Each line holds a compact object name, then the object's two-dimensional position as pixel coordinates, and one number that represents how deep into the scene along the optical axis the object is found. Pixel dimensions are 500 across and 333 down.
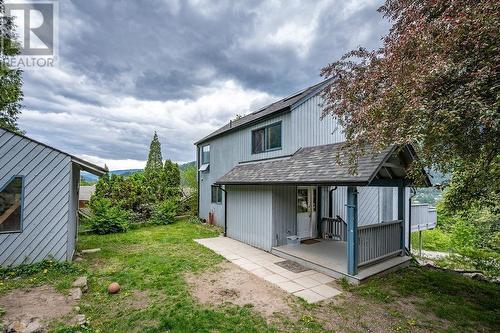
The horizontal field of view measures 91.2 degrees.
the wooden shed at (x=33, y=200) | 6.02
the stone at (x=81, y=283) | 5.21
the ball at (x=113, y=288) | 5.05
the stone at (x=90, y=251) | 8.14
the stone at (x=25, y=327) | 3.45
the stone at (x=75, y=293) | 4.71
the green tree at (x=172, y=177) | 17.41
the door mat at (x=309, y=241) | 9.08
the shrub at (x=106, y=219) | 11.39
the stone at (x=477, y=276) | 6.71
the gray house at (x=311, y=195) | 6.29
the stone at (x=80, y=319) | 3.81
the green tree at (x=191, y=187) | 17.28
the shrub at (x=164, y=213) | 14.38
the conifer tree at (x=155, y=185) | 16.13
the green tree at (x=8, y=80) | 9.91
